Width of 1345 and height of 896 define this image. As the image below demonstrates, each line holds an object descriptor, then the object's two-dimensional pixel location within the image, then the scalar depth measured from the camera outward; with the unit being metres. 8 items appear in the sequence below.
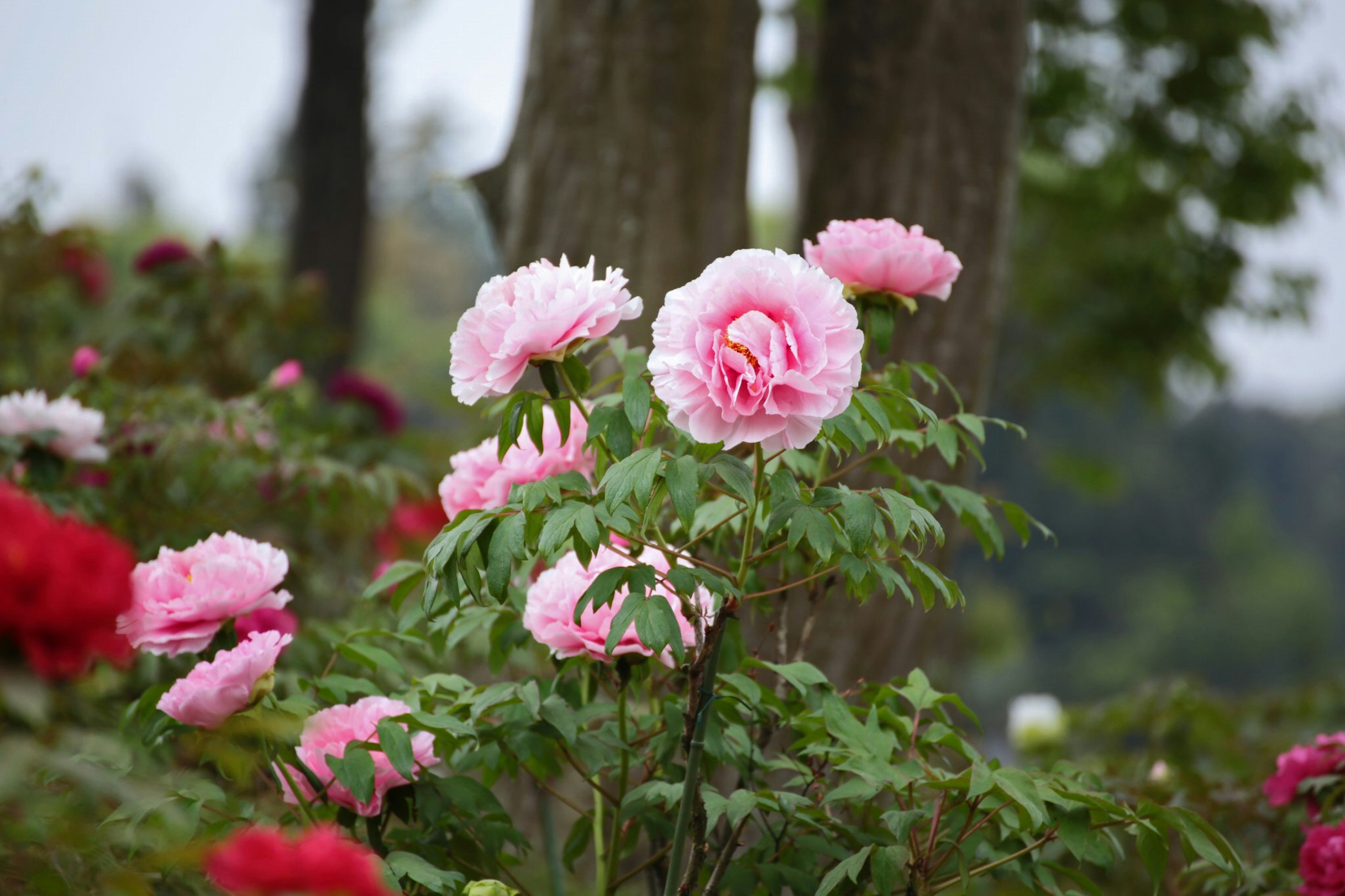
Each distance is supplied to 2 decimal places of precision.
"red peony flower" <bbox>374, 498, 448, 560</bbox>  7.44
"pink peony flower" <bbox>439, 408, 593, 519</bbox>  3.76
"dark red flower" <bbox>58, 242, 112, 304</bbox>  7.63
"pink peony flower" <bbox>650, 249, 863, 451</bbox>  3.45
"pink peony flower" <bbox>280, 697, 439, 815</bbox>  3.68
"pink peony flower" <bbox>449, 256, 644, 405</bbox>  3.51
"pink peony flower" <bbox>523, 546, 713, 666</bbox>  3.65
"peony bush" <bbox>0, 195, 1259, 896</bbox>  3.47
